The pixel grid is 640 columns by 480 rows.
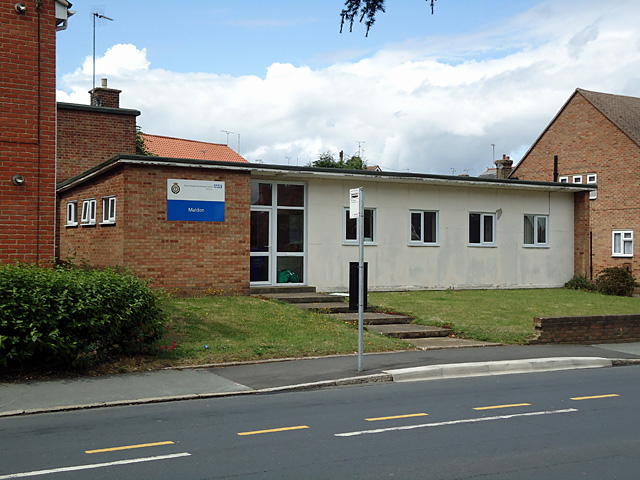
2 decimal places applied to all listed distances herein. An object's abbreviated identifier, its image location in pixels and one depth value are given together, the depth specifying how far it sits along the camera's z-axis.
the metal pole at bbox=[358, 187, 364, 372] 11.14
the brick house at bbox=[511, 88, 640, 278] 36.56
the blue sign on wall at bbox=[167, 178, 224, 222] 17.72
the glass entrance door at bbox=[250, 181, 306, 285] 19.83
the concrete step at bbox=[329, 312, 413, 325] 16.23
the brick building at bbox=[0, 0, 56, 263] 12.57
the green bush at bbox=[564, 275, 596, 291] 25.47
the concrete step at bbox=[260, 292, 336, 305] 18.23
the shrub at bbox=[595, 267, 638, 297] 25.72
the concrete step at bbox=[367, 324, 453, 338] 14.94
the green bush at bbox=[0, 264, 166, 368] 9.83
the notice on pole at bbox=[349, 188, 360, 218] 11.23
